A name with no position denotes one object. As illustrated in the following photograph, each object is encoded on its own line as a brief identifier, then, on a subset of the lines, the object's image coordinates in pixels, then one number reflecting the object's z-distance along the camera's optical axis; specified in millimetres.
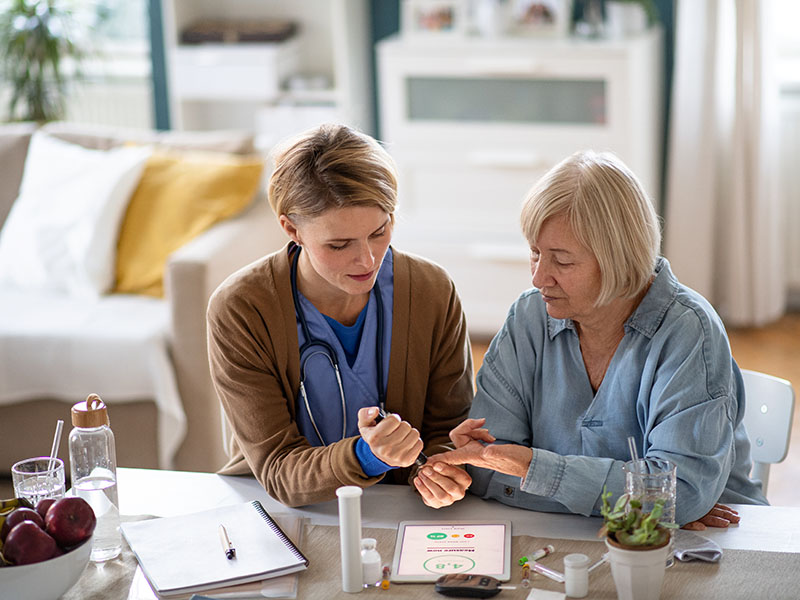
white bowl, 2046
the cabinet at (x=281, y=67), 5582
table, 2112
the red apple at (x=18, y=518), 2074
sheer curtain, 4975
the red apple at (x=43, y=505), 2124
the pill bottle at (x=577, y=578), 2094
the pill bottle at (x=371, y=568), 2153
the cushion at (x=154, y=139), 4354
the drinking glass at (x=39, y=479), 2267
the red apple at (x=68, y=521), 2084
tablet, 2168
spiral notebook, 2167
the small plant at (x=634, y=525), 2039
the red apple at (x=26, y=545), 2052
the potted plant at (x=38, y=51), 5640
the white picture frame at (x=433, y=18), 5144
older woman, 2272
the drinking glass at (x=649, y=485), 2121
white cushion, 4094
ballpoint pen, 2212
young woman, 2366
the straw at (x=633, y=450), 2170
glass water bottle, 2251
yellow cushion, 4091
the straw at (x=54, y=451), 2244
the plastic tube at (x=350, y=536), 2102
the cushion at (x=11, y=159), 4400
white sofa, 3745
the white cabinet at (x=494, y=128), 4905
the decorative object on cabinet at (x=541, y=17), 5042
